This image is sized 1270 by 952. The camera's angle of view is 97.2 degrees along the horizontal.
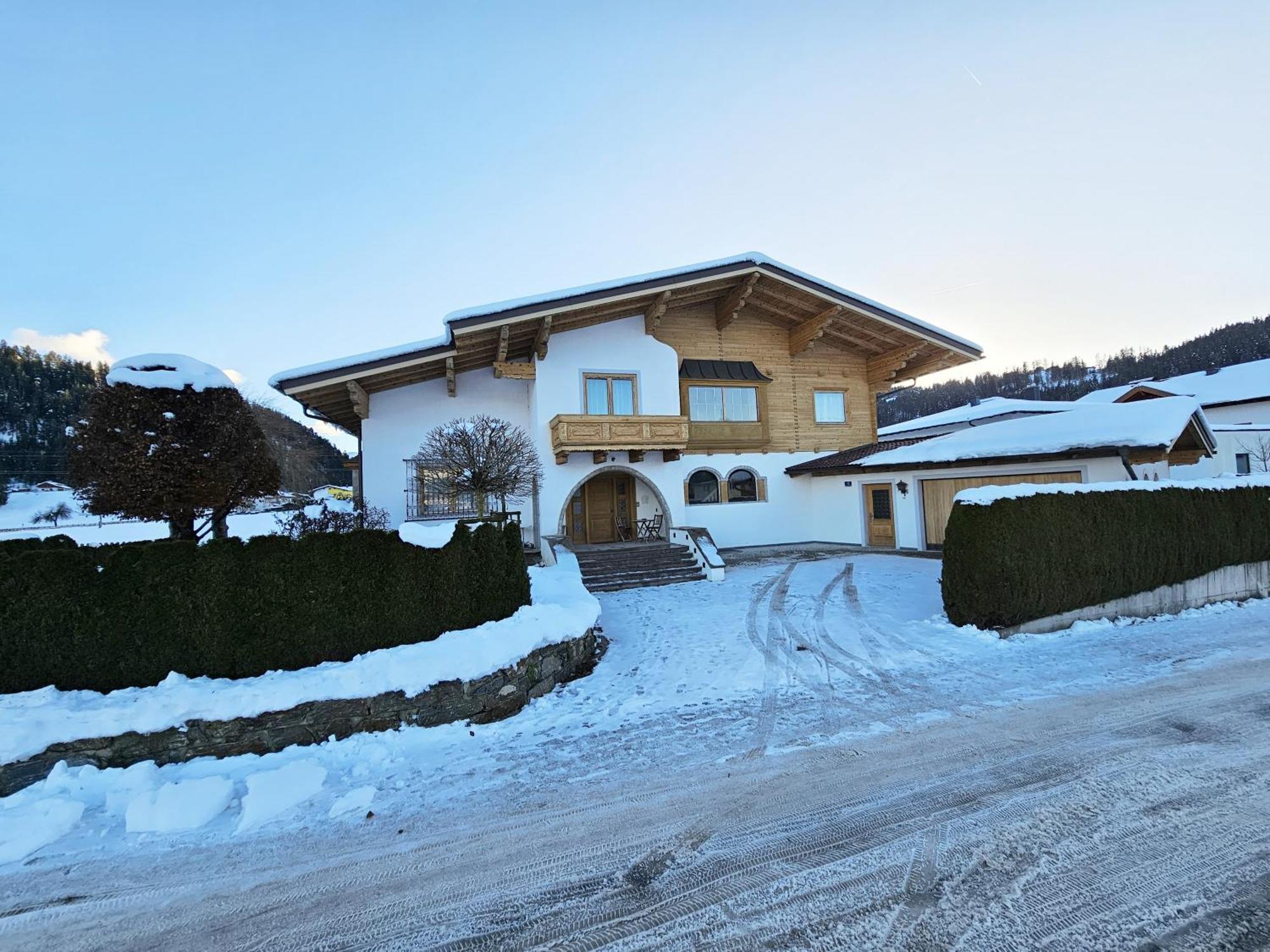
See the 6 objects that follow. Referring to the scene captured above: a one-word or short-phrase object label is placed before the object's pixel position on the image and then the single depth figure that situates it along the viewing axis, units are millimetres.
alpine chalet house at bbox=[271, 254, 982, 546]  14773
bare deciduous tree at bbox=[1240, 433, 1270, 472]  22266
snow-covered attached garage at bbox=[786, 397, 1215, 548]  11438
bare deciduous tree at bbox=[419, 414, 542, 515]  11531
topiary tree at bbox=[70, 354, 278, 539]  6668
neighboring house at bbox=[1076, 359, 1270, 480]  22828
